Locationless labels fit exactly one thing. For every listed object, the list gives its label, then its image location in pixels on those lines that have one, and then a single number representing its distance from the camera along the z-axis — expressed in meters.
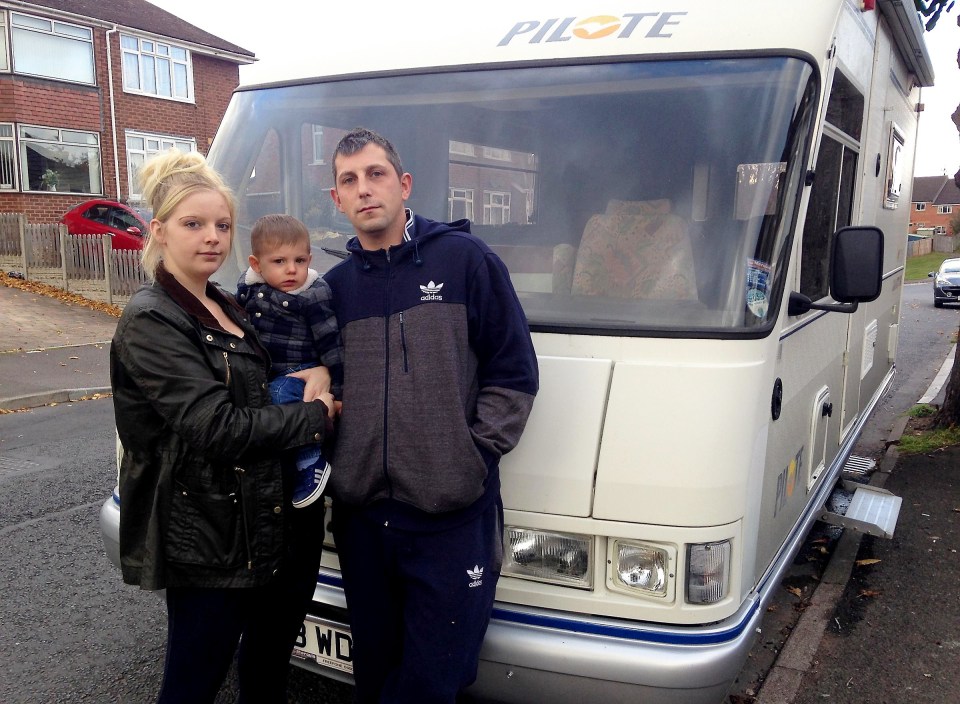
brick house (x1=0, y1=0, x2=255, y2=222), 21.53
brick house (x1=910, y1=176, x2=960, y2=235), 88.06
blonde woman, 2.11
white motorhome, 2.45
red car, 17.83
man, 2.26
